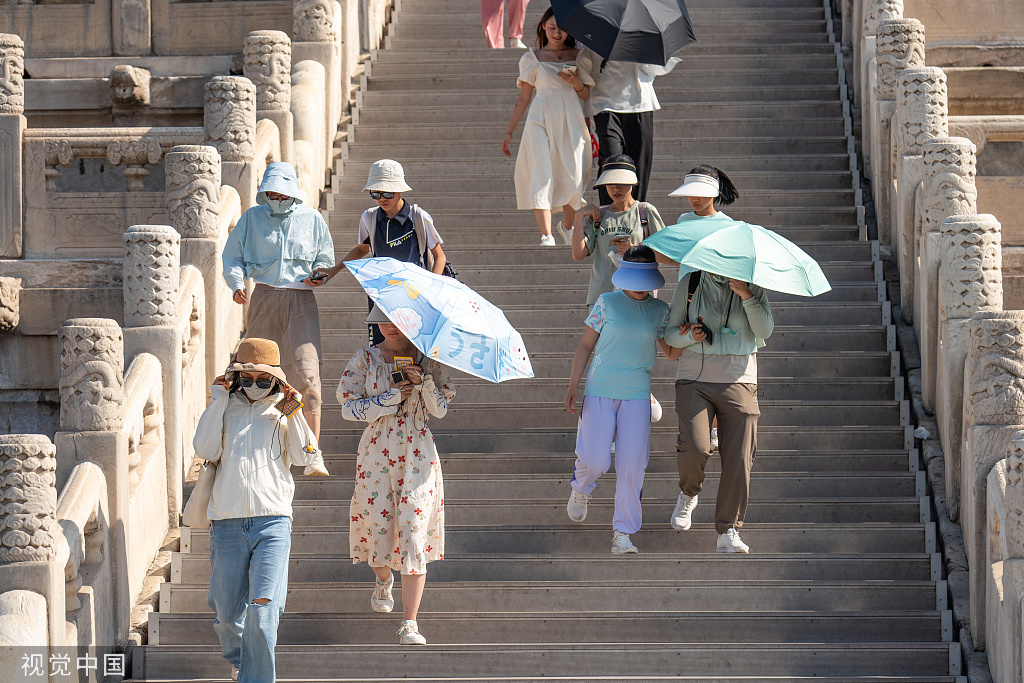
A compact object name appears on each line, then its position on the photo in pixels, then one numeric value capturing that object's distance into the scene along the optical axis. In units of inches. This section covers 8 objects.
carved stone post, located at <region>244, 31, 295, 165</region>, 885.2
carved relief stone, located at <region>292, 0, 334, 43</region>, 998.4
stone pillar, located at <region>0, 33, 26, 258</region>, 895.7
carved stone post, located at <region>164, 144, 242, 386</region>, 737.0
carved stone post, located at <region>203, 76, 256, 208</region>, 811.4
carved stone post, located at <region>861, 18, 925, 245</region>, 865.5
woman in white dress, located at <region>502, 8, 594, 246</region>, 778.8
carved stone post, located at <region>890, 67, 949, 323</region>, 773.9
